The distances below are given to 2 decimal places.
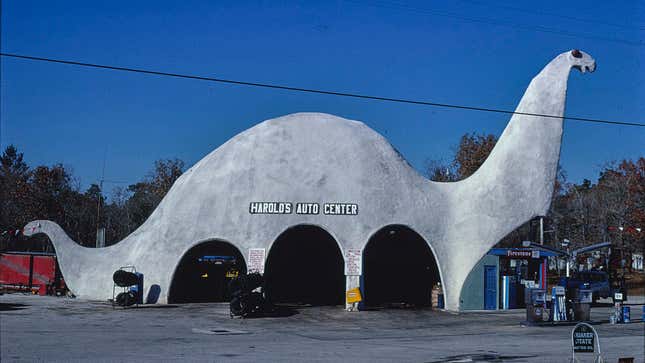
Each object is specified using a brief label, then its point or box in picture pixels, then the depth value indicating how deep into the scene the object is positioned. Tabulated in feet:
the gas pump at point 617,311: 89.31
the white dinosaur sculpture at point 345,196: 95.91
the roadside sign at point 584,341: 44.73
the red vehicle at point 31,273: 110.83
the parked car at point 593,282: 127.57
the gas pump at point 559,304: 86.33
